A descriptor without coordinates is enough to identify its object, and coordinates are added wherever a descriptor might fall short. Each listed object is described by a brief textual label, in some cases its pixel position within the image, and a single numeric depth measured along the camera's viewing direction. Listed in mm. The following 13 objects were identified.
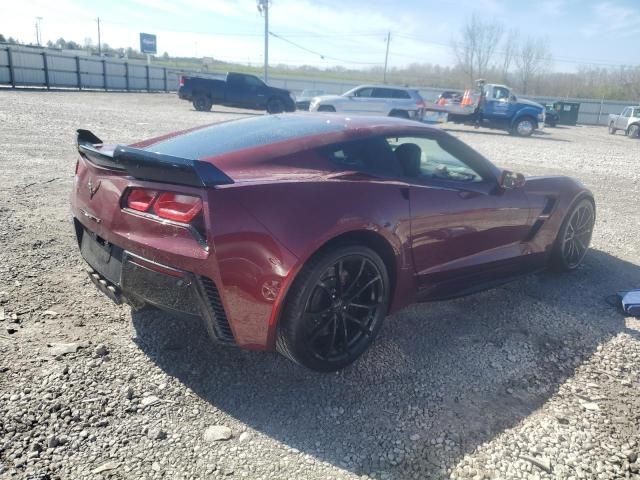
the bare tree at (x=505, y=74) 63500
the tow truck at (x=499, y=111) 21812
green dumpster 33719
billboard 58250
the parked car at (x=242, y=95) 23172
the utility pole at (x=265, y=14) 40625
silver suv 19906
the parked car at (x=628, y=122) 25453
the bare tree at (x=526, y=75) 61469
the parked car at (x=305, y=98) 26641
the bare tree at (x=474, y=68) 68500
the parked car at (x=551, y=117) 30281
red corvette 2369
